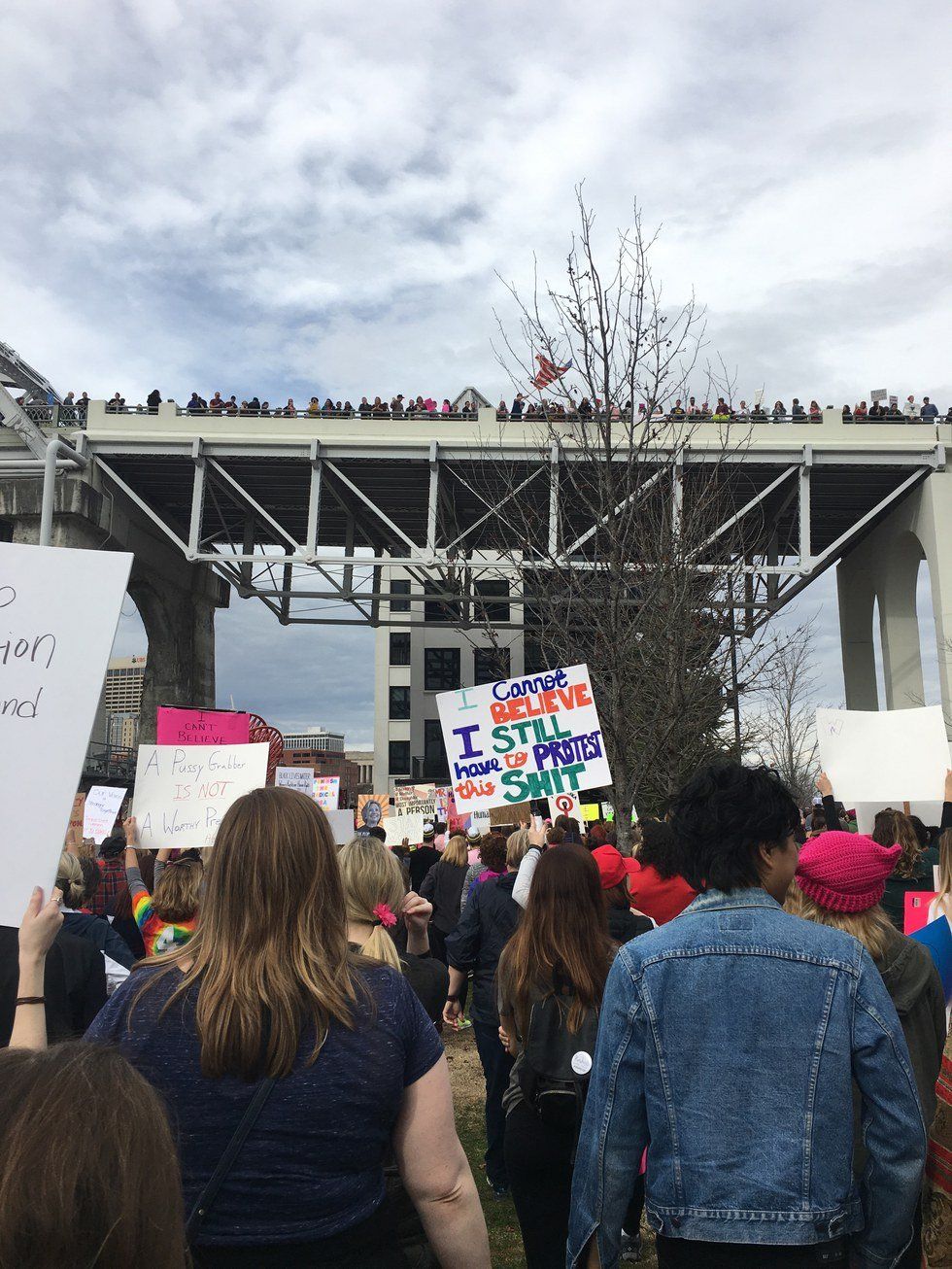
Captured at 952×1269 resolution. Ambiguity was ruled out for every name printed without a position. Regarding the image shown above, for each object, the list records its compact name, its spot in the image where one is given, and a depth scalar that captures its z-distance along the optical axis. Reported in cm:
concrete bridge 2897
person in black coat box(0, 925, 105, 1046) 370
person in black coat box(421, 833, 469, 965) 1006
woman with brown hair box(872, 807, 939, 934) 566
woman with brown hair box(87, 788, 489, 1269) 204
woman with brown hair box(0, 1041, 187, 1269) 114
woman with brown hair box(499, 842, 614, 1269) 370
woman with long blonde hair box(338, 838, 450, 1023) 401
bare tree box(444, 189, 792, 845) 1095
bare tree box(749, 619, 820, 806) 3650
